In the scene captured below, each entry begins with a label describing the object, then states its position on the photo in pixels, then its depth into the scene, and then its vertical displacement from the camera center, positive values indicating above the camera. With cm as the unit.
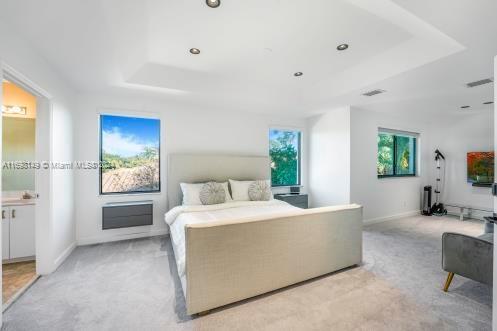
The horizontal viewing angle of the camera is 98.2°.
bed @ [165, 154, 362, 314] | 181 -84
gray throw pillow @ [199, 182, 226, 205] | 354 -49
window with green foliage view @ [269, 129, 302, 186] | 506 +22
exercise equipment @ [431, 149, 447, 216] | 546 -74
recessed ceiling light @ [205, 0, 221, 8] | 173 +132
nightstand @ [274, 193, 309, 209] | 462 -73
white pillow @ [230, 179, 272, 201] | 393 -46
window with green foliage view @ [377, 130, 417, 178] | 516 +28
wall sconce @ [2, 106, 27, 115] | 299 +78
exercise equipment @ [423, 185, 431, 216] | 549 -85
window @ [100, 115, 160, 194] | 371 +19
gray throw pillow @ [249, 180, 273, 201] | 394 -49
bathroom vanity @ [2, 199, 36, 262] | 272 -84
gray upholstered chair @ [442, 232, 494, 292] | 190 -87
